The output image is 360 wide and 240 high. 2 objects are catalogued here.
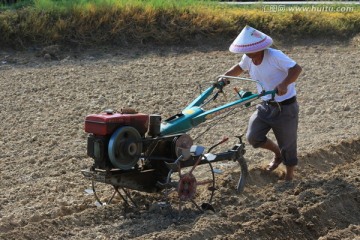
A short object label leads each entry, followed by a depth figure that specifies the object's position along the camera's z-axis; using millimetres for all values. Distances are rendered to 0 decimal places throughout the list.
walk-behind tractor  11633
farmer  13289
